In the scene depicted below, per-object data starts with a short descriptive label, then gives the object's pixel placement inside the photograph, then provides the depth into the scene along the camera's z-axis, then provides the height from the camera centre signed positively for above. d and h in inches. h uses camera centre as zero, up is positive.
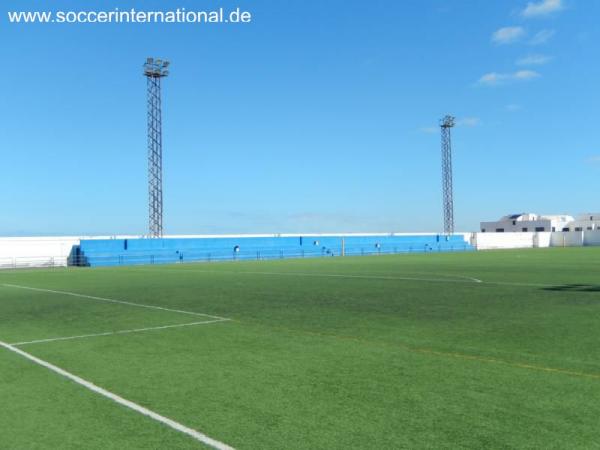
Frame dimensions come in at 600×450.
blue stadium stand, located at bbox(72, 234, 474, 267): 1809.8 -16.6
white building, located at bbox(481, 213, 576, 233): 4690.0 +150.0
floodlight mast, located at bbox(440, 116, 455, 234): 3068.4 +389.8
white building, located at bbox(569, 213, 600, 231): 4658.2 +147.3
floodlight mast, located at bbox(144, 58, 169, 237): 2052.2 +389.4
